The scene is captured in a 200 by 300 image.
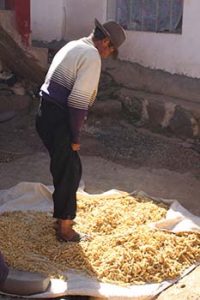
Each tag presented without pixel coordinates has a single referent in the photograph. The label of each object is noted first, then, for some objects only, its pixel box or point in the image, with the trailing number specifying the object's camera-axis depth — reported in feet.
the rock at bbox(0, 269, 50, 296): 13.62
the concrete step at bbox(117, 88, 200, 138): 25.70
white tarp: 13.91
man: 14.67
